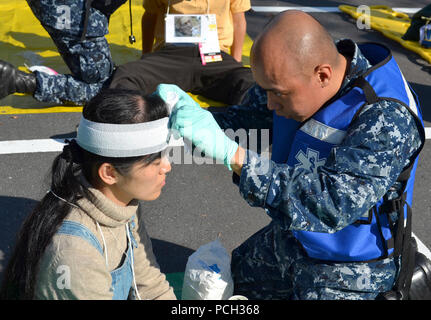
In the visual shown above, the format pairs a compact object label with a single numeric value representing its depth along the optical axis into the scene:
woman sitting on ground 4.19
